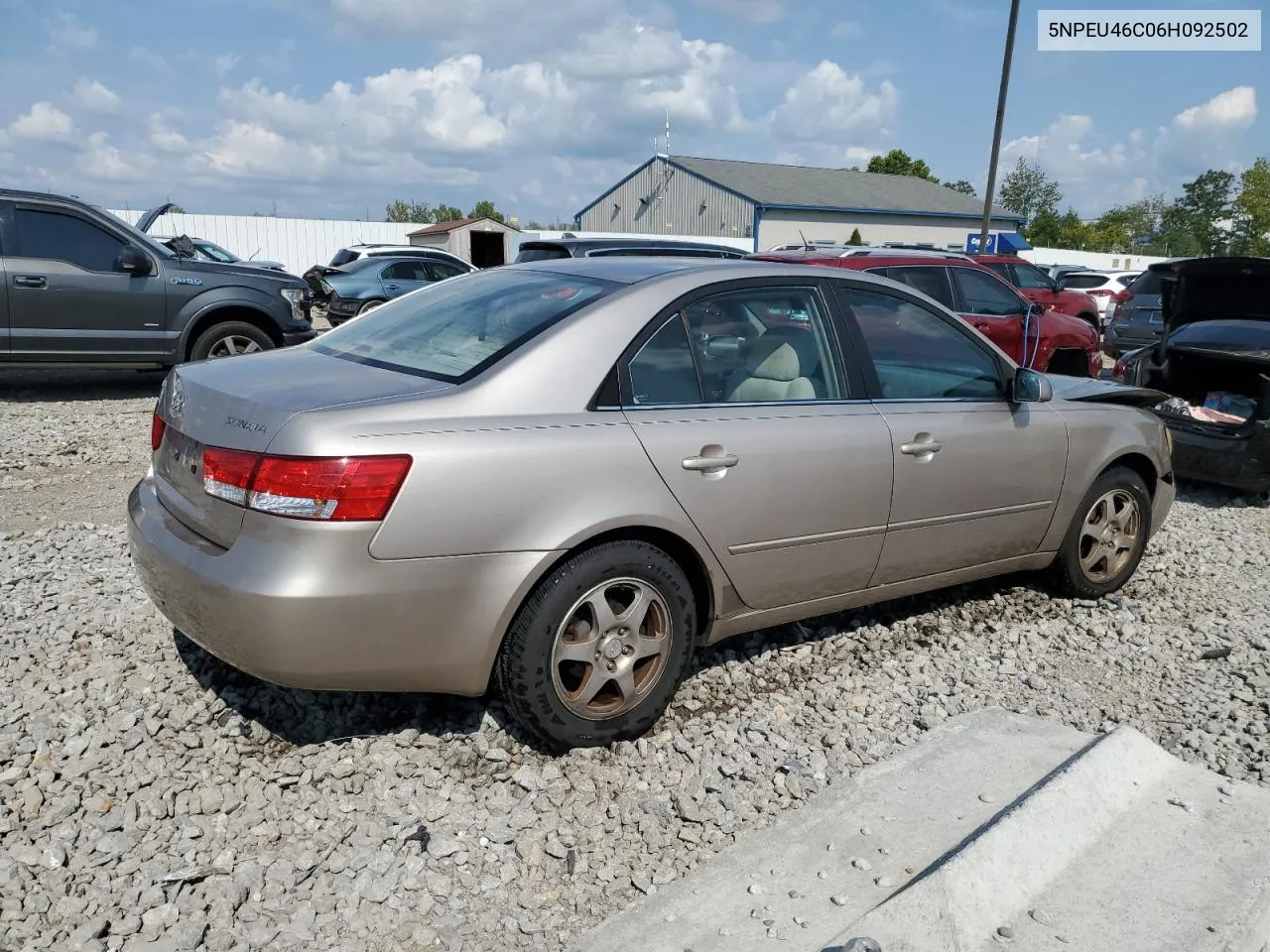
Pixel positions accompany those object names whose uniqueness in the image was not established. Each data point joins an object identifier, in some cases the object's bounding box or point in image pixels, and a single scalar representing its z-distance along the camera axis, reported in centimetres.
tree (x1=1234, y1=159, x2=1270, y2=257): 7288
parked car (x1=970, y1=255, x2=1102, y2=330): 1427
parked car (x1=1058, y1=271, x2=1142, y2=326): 2331
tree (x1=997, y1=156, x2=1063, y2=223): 8662
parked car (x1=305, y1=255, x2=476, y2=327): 1731
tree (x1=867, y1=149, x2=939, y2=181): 7612
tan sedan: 282
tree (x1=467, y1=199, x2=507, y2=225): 8276
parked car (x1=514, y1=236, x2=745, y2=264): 1011
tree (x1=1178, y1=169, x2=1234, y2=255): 8694
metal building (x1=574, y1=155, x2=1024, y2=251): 4566
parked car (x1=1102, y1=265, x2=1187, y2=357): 1554
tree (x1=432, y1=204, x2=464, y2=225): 7762
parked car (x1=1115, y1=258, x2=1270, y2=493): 698
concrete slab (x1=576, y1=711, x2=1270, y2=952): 254
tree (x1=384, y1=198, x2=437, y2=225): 7778
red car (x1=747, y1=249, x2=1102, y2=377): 972
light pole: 2184
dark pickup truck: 893
